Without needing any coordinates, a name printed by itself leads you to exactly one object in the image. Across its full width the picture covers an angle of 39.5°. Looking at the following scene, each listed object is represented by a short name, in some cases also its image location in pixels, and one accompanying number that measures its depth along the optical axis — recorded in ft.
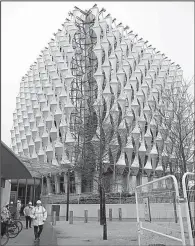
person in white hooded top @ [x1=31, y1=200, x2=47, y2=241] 38.75
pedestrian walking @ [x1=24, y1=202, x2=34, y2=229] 60.13
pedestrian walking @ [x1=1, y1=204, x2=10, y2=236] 41.93
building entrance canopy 102.97
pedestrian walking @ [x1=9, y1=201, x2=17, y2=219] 75.79
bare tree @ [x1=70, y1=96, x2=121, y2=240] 50.70
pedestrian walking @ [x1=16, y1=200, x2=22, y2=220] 77.46
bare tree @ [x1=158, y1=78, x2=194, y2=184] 48.85
